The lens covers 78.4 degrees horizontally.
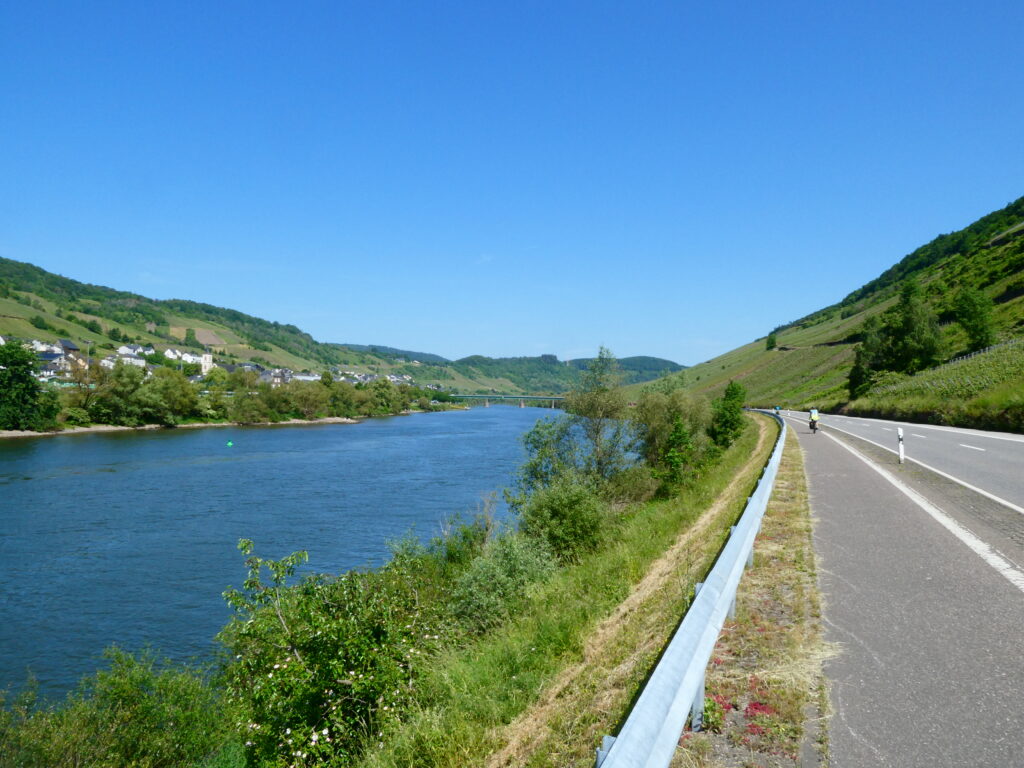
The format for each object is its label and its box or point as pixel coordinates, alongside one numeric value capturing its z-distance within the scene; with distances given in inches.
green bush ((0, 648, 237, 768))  385.7
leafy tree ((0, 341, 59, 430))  2591.0
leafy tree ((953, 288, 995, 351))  1929.1
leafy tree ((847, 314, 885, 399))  2311.8
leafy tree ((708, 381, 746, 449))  1611.7
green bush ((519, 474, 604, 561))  689.6
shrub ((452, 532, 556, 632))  458.3
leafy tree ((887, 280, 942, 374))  2185.0
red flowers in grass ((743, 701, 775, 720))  129.8
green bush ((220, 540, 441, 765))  303.0
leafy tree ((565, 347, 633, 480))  1310.3
